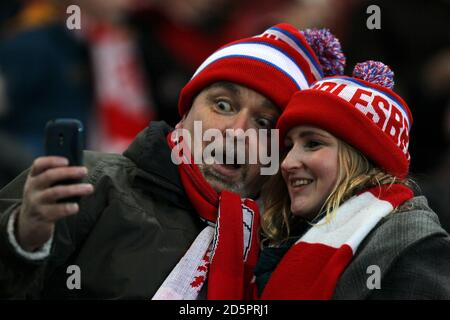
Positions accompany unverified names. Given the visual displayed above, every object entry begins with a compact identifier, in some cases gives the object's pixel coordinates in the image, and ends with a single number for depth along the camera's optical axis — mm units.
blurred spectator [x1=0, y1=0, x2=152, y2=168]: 8375
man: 5422
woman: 5062
